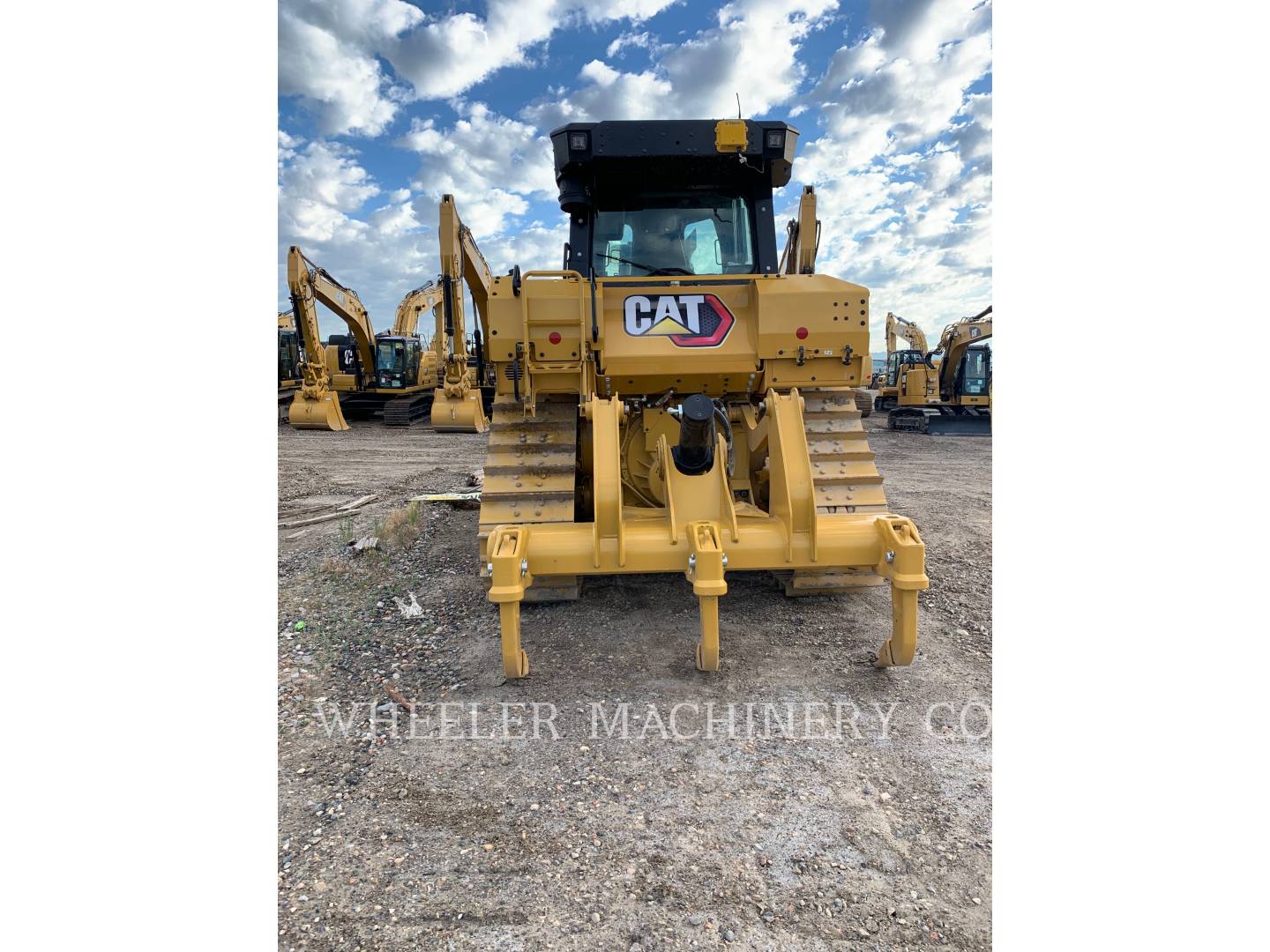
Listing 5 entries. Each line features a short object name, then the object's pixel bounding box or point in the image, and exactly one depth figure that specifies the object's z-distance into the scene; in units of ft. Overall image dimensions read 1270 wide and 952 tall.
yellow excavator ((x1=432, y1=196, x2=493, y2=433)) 21.54
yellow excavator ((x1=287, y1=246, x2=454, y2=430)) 56.24
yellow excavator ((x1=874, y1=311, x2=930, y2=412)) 72.18
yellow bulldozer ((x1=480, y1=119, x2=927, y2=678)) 10.48
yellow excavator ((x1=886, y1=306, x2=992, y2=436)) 61.62
